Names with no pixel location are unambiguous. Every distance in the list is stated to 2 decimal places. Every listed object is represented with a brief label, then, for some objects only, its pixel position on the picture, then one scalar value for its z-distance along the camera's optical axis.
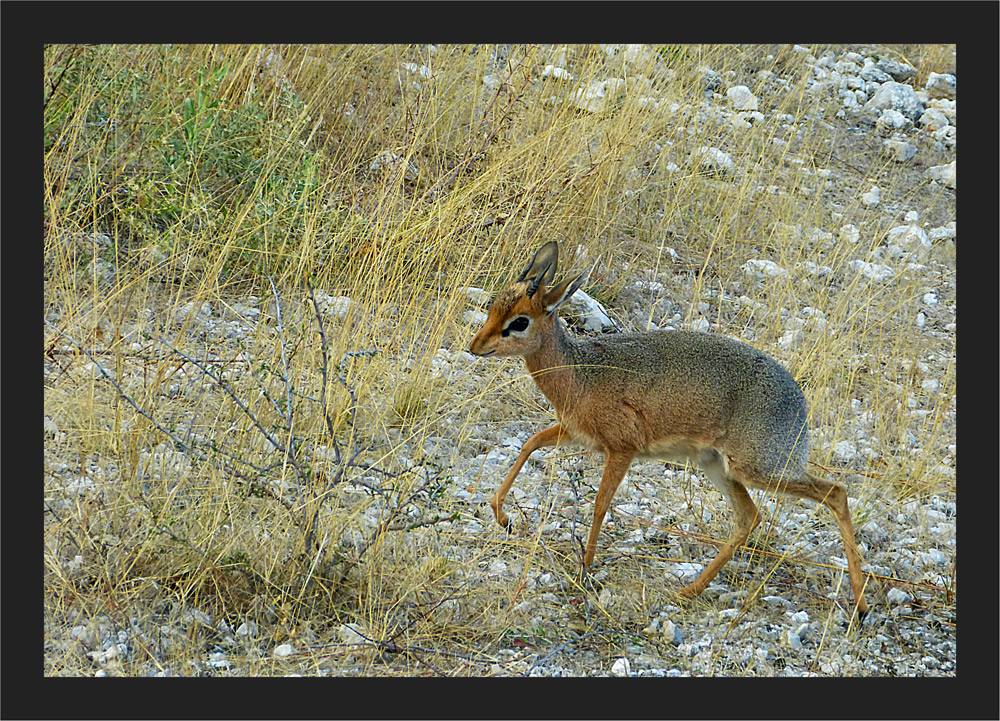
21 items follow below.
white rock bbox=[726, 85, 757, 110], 17.78
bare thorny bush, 8.48
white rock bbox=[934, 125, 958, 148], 18.14
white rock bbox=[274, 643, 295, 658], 7.97
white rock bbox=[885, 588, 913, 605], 9.24
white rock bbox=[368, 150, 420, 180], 13.86
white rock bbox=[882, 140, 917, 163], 17.87
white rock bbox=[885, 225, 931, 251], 15.63
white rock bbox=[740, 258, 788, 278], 14.62
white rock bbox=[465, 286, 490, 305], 12.70
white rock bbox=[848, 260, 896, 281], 14.85
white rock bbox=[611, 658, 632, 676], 8.18
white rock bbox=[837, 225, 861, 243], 14.99
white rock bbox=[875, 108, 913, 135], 18.48
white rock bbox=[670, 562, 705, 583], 9.56
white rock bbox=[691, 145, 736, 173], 16.03
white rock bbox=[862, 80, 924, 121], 18.83
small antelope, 9.00
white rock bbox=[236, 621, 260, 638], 8.17
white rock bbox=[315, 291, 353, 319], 11.73
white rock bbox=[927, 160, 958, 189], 17.25
